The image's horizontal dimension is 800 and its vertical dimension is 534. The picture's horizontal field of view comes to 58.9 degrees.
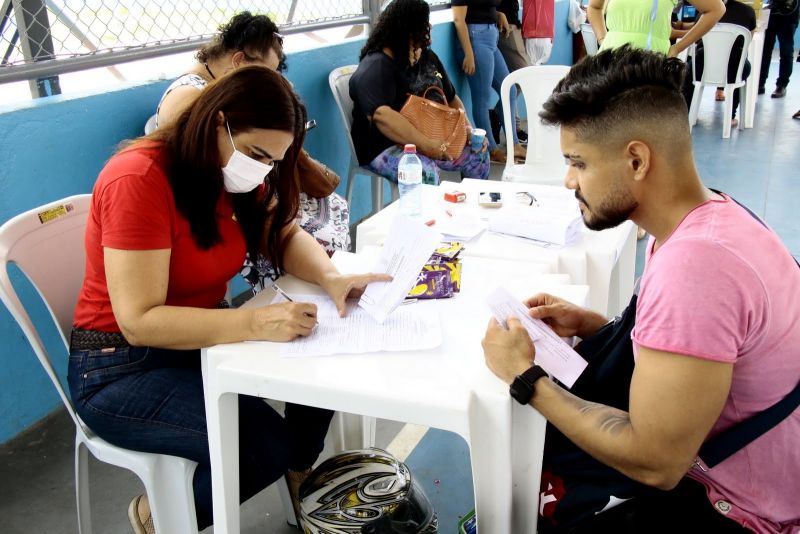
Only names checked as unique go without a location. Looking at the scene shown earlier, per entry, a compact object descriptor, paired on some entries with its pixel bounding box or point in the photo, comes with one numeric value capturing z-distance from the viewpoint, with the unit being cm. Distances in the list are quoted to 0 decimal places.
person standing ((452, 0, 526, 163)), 507
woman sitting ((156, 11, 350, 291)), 248
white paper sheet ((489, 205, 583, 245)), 207
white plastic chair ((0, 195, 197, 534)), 155
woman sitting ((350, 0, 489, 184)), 352
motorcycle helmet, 154
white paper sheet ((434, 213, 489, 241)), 209
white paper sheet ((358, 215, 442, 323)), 152
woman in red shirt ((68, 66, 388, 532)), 147
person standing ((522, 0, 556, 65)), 571
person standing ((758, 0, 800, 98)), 725
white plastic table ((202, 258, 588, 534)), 123
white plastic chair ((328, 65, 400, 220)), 365
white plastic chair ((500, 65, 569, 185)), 363
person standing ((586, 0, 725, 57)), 370
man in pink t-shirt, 108
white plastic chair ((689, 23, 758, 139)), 597
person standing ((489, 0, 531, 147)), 570
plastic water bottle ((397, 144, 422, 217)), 233
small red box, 243
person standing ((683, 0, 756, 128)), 596
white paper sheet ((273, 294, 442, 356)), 140
